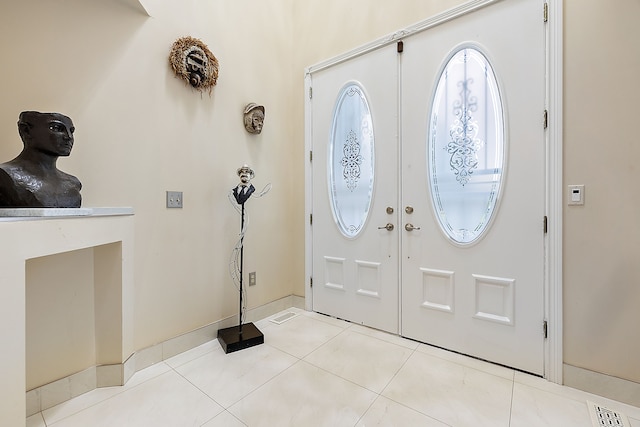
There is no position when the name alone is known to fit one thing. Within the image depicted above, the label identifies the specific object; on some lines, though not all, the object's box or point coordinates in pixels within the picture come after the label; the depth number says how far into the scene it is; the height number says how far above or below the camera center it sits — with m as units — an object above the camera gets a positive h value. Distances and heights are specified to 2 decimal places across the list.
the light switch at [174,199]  1.96 +0.10
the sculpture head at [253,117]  2.43 +0.83
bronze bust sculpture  1.23 +0.20
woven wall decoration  1.95 +1.08
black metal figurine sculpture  2.09 -0.61
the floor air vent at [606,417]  1.35 -1.02
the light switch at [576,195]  1.61 +0.10
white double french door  1.77 +0.21
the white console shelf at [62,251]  1.01 -0.28
